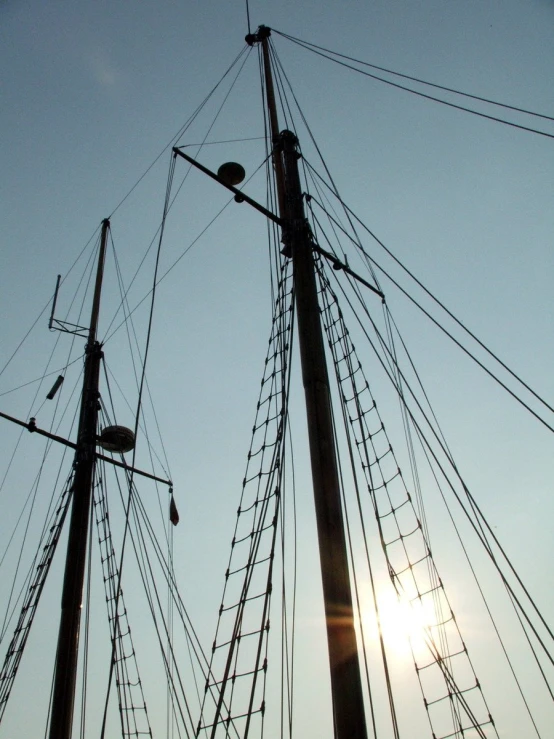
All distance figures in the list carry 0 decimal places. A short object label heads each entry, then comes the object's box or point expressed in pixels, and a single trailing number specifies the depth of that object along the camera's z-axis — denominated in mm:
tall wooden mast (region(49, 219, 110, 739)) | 11110
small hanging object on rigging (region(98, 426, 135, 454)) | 15094
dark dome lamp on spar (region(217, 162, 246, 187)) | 9805
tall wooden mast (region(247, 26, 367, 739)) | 5730
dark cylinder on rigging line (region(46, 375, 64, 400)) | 14469
